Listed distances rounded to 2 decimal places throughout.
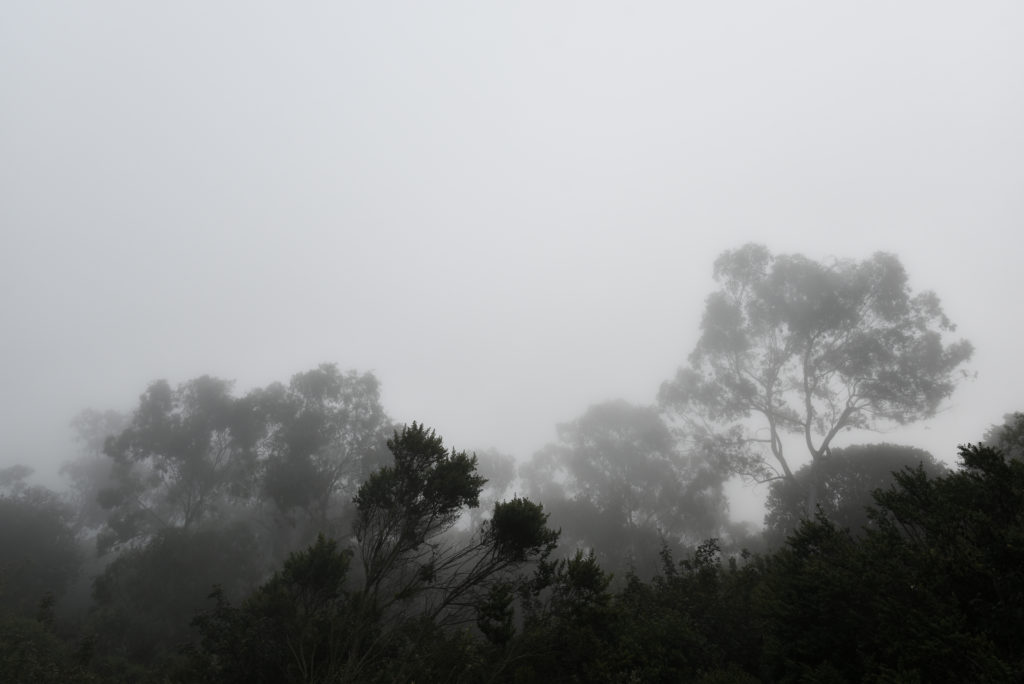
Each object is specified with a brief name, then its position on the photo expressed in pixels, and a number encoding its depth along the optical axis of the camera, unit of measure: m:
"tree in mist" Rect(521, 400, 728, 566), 42.12
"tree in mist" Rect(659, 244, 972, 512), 27.16
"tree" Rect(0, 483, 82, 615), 28.72
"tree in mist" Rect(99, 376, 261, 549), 37.12
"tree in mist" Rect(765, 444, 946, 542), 26.80
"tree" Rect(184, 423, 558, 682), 13.14
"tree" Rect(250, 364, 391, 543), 34.53
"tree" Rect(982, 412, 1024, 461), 17.13
